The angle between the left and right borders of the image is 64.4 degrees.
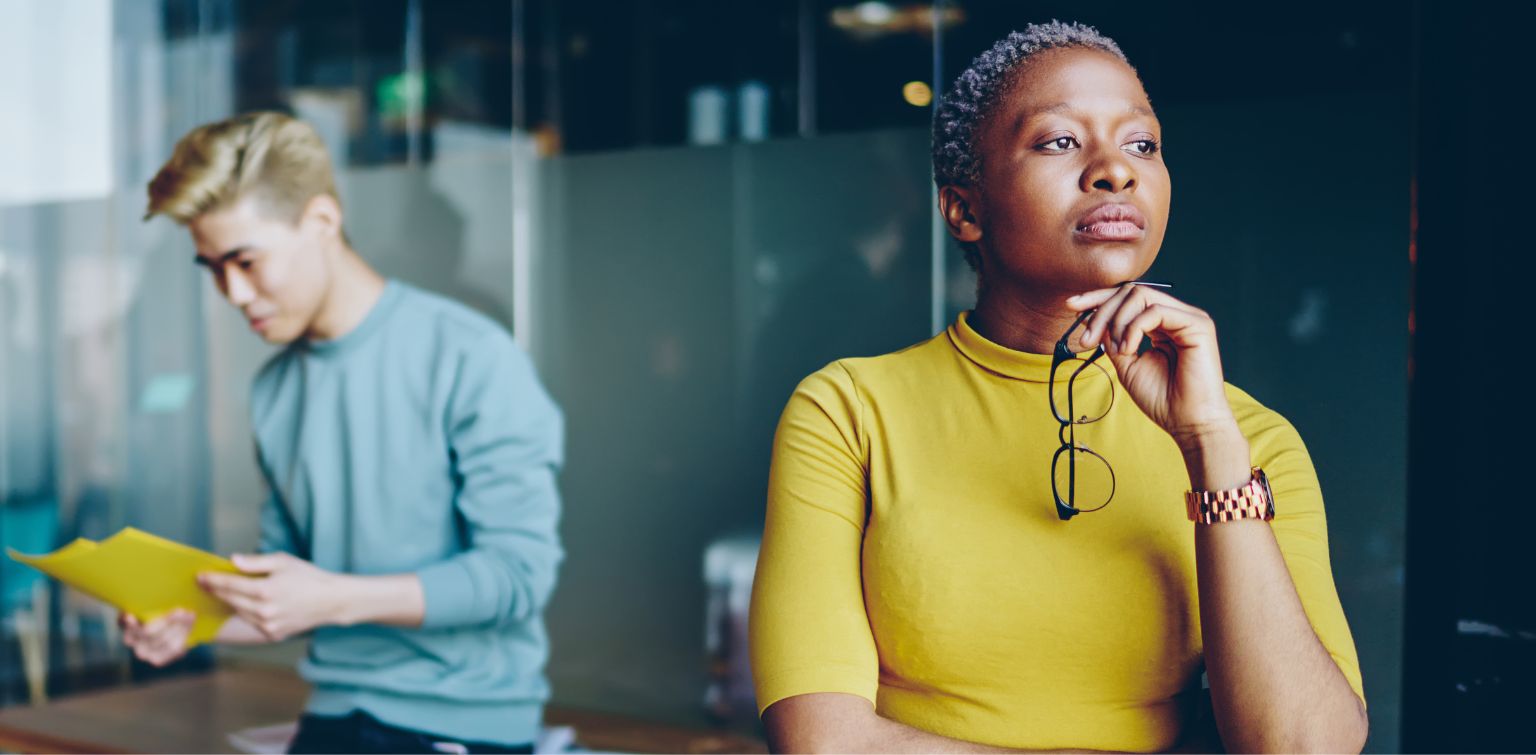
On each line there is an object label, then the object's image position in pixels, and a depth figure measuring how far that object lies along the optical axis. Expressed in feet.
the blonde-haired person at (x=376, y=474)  7.48
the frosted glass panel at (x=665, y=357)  9.39
